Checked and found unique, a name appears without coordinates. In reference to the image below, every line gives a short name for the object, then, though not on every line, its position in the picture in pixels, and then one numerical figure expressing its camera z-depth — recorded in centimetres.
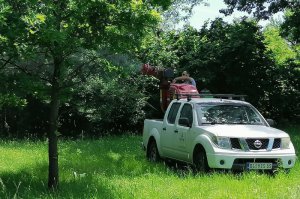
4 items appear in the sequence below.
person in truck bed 1618
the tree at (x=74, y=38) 826
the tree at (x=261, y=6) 2400
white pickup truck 1010
